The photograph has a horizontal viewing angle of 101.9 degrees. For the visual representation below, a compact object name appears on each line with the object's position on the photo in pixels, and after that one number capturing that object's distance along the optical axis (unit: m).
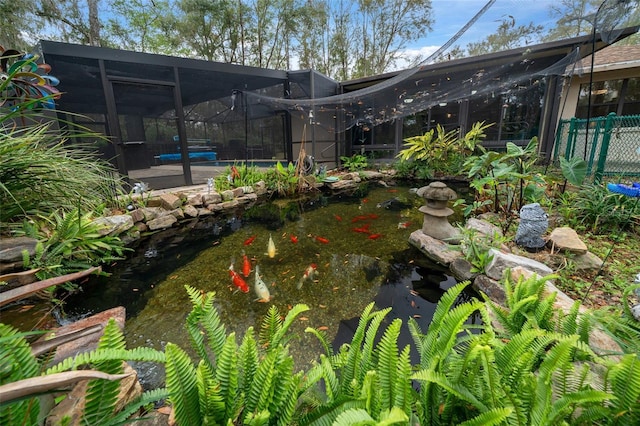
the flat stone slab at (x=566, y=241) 2.08
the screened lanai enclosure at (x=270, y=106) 4.46
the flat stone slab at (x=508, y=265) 1.90
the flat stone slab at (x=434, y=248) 2.53
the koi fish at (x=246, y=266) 2.46
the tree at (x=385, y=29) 12.21
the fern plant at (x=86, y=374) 0.42
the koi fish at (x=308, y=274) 2.30
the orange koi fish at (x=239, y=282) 2.20
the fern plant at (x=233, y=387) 0.66
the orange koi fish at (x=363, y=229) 3.49
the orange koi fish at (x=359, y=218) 4.02
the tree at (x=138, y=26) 10.60
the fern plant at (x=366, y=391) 0.70
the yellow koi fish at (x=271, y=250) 2.84
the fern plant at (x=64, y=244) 1.81
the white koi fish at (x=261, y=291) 2.05
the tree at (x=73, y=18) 8.92
